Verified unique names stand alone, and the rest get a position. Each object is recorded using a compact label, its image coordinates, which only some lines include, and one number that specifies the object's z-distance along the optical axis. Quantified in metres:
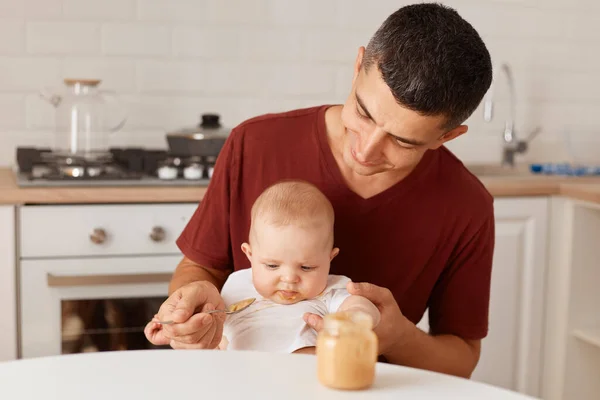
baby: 1.67
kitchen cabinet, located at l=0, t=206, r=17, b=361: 2.45
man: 1.83
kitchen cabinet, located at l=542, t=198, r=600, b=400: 2.93
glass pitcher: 2.80
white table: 1.17
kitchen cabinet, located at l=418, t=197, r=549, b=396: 2.93
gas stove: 2.58
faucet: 3.41
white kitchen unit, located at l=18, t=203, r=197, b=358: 2.51
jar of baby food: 1.16
